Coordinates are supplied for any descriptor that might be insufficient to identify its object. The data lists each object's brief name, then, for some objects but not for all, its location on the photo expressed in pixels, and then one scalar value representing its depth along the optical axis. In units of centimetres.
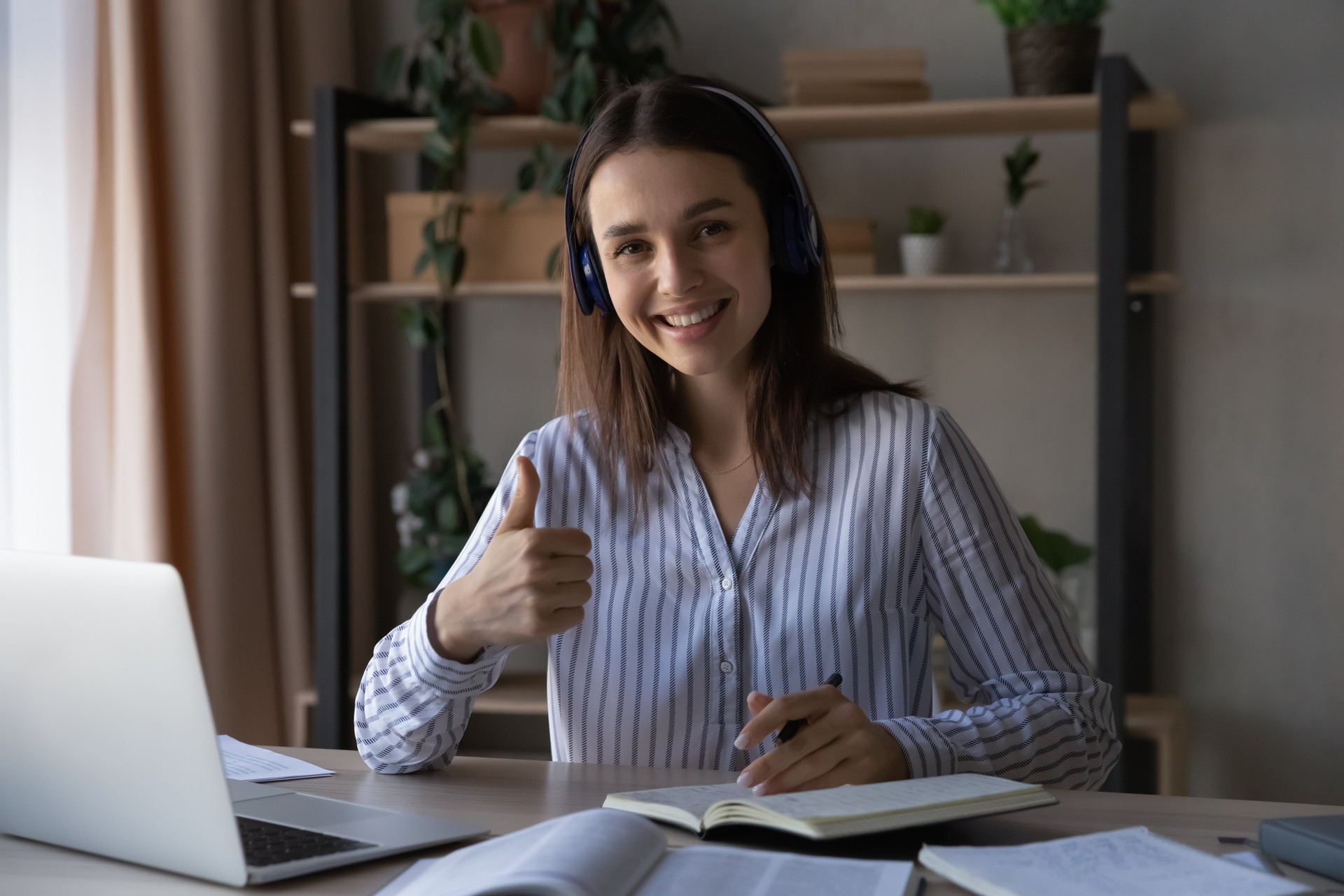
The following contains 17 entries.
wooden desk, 85
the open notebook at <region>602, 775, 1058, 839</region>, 85
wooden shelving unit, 224
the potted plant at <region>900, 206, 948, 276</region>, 242
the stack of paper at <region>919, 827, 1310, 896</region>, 76
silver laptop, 79
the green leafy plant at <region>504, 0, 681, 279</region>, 238
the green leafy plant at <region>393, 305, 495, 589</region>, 254
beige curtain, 234
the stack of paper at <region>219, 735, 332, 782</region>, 114
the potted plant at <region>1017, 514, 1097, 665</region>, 243
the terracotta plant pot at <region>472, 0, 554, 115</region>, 247
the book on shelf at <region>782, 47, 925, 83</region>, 234
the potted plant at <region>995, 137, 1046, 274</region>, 240
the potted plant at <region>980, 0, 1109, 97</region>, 227
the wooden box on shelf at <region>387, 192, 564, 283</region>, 250
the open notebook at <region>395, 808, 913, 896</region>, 74
